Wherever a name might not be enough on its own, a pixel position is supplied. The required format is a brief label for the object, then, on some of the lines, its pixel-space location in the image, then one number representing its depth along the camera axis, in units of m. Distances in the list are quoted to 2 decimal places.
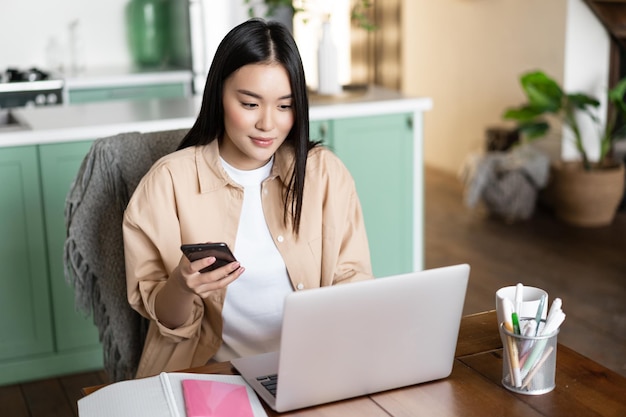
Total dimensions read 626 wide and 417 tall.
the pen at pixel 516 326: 1.42
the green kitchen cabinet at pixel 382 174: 3.36
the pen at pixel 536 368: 1.40
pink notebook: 1.33
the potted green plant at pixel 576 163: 4.78
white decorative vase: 3.37
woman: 1.72
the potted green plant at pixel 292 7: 3.49
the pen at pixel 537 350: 1.40
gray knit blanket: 2.04
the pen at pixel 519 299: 1.47
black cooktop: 4.57
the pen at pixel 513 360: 1.41
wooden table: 1.37
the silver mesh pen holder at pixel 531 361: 1.41
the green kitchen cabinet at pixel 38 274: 2.91
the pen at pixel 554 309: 1.42
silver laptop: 1.30
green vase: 5.59
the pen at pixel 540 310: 1.42
